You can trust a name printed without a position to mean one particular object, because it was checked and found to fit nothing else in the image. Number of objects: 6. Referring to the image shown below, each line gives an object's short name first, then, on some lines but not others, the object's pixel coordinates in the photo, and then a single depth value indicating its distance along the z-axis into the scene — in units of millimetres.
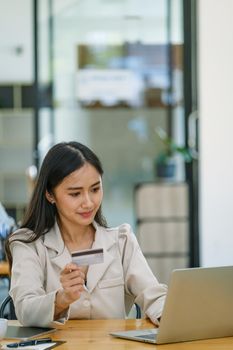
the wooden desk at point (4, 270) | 4812
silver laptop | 2892
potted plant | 8531
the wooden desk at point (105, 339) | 2907
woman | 3497
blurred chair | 3715
